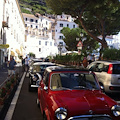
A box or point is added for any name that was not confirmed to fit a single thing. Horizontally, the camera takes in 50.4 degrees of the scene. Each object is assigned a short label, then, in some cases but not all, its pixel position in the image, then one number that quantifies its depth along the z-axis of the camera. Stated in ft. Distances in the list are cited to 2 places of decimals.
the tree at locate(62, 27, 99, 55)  126.27
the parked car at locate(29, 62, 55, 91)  21.04
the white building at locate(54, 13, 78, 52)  192.17
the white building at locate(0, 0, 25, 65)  57.18
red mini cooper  8.11
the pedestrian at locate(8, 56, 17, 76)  29.53
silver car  17.88
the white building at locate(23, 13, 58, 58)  177.14
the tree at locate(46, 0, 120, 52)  47.99
